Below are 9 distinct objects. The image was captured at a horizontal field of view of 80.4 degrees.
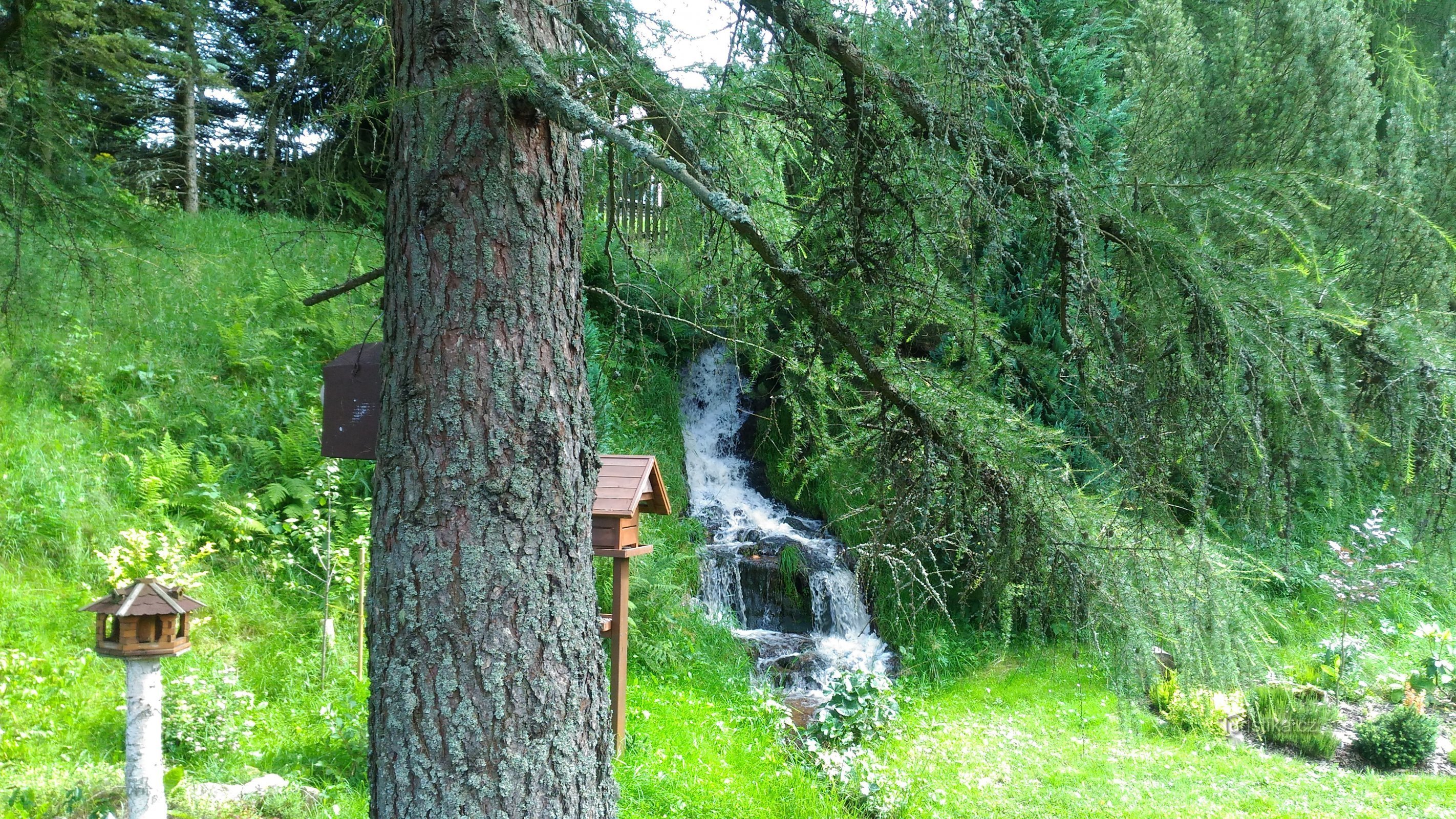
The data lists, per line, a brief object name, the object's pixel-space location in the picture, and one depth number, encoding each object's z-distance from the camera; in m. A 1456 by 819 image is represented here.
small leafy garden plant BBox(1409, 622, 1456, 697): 7.21
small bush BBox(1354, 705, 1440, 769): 6.44
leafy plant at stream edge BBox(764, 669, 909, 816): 5.21
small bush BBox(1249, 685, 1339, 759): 6.74
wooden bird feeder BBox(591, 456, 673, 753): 4.87
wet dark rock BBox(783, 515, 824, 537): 9.76
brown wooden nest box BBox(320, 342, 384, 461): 2.53
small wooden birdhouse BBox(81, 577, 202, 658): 3.39
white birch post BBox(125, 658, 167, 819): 3.33
